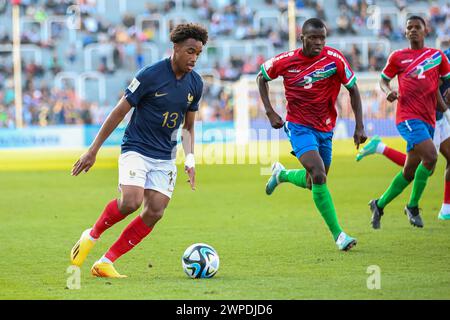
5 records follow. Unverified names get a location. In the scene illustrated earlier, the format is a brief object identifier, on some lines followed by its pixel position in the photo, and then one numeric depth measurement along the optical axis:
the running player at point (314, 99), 19.73
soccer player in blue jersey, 16.33
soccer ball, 16.03
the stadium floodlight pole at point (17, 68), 76.94
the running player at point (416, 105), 23.02
